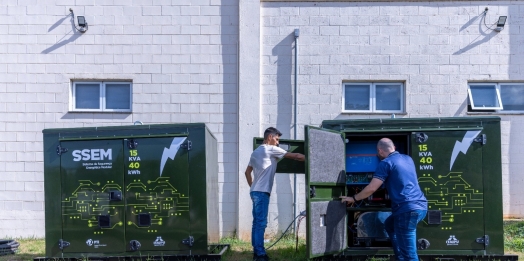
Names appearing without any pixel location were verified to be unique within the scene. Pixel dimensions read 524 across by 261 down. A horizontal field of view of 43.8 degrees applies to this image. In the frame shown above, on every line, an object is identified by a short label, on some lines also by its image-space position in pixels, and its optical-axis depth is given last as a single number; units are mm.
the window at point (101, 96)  11383
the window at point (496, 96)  11148
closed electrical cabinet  8289
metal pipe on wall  11055
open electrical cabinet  8148
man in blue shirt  7539
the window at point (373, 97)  11219
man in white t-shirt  8297
